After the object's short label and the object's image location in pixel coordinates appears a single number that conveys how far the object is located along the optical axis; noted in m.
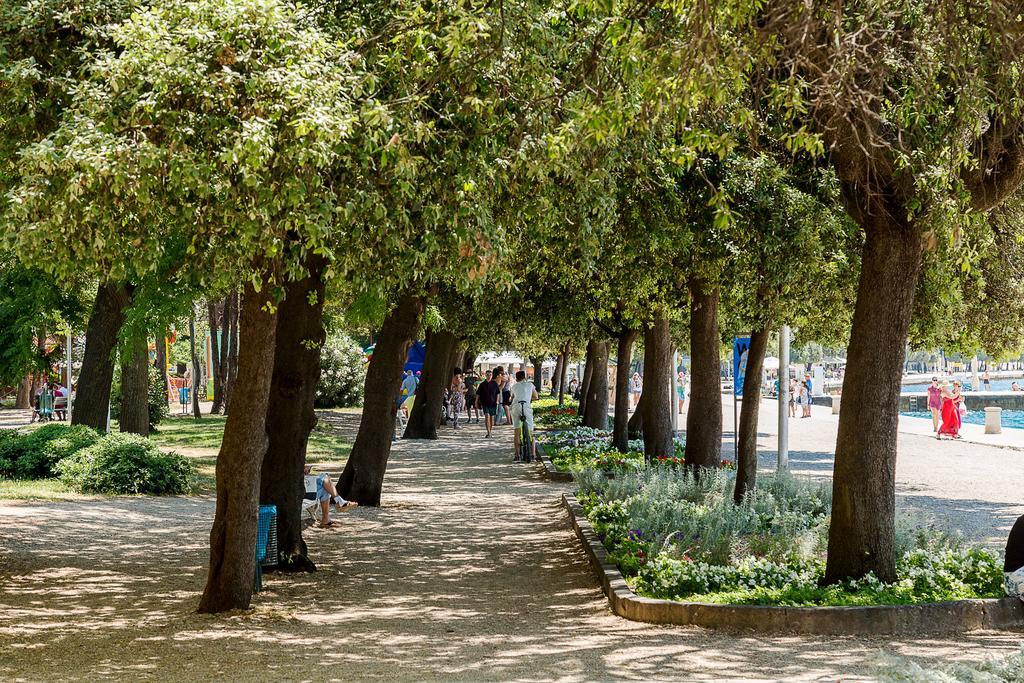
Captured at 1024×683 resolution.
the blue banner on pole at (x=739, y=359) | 19.55
